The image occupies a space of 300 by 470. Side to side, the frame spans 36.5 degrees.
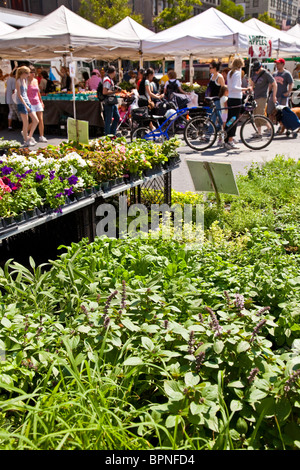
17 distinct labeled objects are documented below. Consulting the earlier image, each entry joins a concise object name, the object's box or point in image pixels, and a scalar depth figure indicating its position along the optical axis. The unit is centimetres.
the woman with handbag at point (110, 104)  1162
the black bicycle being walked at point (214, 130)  1034
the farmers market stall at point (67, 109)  1265
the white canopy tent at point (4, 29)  1384
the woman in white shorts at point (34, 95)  1155
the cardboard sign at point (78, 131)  543
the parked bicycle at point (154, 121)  1047
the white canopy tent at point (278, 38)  1543
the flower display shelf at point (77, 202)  360
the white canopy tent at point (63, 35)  1044
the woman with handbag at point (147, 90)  1192
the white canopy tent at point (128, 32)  1430
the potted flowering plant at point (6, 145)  662
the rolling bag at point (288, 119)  1230
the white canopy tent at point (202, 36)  1211
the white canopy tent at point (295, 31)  2206
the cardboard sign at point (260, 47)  1393
